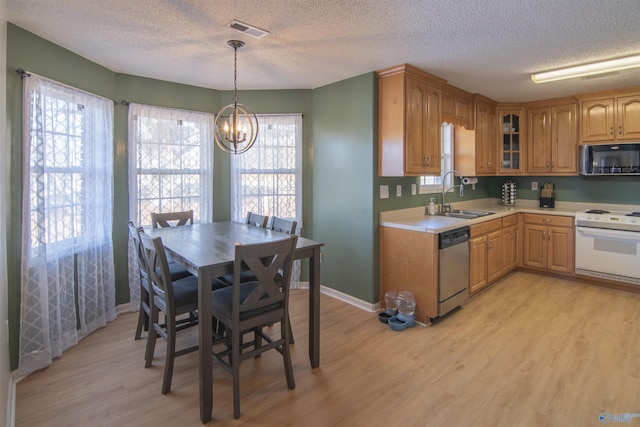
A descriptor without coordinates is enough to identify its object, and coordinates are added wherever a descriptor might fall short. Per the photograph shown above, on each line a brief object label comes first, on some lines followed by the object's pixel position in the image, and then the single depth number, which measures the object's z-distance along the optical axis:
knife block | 4.84
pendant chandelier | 2.62
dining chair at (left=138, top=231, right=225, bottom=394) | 2.12
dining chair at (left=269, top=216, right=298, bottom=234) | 2.80
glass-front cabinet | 4.81
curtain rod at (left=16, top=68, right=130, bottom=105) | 2.37
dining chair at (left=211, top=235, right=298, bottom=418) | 1.98
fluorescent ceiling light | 3.02
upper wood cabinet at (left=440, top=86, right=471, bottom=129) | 3.79
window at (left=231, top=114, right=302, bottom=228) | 4.06
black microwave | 4.01
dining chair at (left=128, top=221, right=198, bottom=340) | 2.48
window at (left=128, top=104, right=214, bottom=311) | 3.46
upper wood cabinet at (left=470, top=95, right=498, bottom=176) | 4.40
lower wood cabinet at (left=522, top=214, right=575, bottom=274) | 4.30
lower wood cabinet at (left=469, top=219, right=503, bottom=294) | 3.63
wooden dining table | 1.94
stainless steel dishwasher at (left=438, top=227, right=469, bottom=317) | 3.14
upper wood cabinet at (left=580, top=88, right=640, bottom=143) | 3.93
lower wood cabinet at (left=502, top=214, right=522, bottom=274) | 4.29
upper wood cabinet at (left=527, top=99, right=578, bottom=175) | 4.45
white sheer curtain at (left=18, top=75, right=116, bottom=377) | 2.44
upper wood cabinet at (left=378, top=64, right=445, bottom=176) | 3.26
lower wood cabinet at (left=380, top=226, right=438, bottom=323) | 3.12
